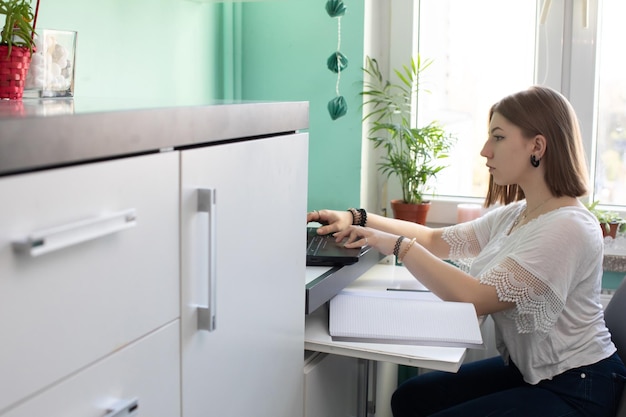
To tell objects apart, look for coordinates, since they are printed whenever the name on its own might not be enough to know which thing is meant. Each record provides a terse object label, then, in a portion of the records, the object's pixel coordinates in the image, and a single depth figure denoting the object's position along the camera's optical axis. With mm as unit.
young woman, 1699
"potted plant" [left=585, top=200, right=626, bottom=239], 2209
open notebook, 1601
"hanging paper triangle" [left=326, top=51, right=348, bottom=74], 2189
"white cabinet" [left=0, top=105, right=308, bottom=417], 760
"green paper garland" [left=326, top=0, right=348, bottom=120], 2189
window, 2275
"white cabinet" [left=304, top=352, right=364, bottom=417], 1583
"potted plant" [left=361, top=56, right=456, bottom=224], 2322
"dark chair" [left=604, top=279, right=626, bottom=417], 1841
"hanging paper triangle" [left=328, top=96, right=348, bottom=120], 2219
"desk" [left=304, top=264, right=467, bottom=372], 1524
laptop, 1783
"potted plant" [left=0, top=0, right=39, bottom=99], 1257
